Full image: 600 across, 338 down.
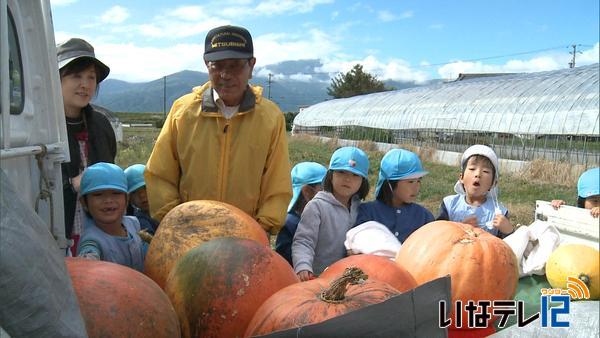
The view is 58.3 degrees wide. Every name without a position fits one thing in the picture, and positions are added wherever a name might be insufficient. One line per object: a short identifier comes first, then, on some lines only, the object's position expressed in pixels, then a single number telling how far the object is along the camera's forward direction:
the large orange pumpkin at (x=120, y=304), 1.53
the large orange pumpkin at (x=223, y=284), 1.80
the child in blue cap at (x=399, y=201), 3.79
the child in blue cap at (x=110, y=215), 2.85
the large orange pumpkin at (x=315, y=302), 1.63
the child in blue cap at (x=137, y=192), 3.92
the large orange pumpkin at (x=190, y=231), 2.21
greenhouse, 17.42
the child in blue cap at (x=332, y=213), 3.46
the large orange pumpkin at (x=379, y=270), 2.08
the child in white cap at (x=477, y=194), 4.00
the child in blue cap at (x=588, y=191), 3.79
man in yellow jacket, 3.12
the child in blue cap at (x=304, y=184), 4.20
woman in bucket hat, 3.40
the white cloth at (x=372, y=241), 2.91
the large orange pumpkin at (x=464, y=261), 2.31
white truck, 1.17
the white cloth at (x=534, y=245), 3.32
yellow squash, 2.82
